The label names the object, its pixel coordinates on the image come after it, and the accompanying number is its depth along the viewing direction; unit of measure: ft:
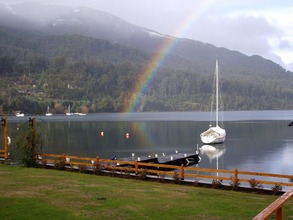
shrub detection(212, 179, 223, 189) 75.51
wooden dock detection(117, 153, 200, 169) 151.73
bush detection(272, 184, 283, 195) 70.08
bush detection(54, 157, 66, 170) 96.37
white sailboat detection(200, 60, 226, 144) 274.16
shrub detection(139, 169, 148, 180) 83.56
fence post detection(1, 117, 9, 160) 110.15
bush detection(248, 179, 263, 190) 72.33
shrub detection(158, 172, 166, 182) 81.43
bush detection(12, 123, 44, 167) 98.84
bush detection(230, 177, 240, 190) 73.56
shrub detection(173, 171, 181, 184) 79.82
